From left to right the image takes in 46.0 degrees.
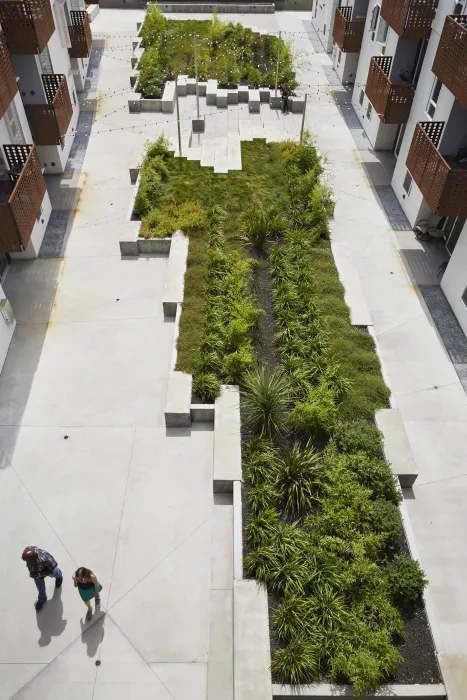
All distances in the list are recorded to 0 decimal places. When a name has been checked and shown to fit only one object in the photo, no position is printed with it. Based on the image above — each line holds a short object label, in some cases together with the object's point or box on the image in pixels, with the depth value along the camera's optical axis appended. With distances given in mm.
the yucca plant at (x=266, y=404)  11000
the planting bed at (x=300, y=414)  8305
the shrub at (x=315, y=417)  10953
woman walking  8250
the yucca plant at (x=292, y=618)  8250
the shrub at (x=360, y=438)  10578
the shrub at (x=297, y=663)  7836
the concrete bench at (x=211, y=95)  23312
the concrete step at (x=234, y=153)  19109
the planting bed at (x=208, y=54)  24125
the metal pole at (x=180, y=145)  19234
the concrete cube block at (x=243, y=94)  23516
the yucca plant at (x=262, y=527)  9312
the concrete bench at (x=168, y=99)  22459
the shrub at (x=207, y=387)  11750
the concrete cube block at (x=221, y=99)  23109
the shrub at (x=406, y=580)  8680
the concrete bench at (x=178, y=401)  11461
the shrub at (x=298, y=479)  9914
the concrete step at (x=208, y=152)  19188
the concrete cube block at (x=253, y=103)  22895
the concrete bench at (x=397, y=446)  10492
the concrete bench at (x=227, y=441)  10359
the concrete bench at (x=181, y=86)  23984
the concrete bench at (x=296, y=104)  22844
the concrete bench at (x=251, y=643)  7762
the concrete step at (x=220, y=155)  18906
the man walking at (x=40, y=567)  8345
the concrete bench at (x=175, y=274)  13891
